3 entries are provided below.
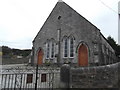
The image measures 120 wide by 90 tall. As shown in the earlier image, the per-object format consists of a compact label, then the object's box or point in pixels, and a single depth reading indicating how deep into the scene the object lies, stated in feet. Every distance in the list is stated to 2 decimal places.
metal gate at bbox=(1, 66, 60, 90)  26.10
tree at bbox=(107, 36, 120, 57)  97.25
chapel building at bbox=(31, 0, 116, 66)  58.70
